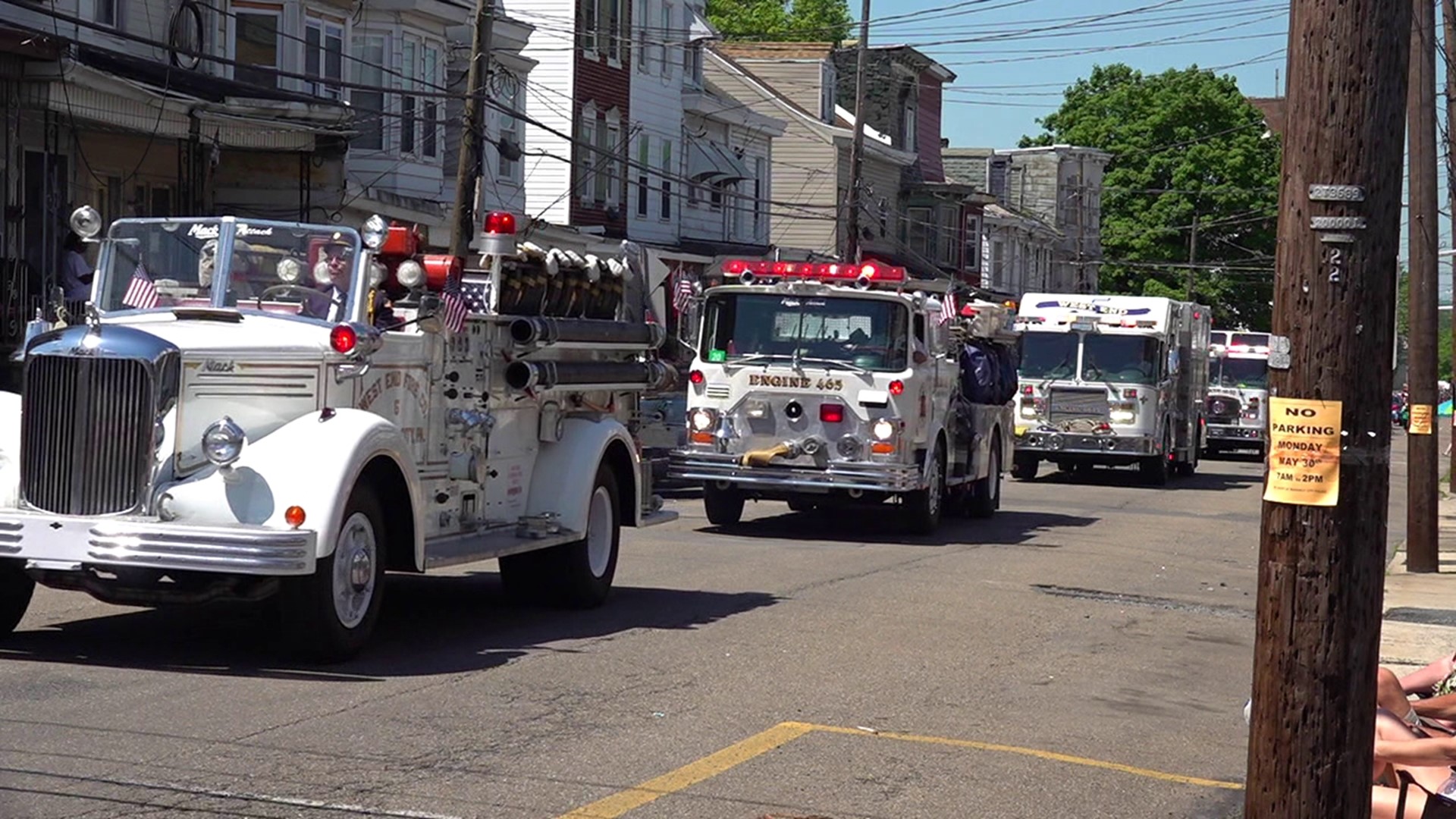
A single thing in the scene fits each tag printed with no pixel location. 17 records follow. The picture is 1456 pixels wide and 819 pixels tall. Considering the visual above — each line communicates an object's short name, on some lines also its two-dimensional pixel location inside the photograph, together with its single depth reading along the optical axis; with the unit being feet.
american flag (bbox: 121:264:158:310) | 35.73
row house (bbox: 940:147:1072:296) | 225.56
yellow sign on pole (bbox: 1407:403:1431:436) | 68.03
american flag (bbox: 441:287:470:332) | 36.86
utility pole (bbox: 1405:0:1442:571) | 64.75
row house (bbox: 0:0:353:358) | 67.87
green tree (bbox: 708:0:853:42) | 258.98
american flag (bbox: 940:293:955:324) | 69.77
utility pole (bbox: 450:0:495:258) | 80.74
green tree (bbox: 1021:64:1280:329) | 241.76
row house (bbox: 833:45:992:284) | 195.00
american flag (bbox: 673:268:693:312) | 63.21
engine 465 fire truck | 62.95
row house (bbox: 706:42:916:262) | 180.24
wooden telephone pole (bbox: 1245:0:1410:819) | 18.84
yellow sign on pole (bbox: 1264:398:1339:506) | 19.02
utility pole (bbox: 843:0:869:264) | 126.21
